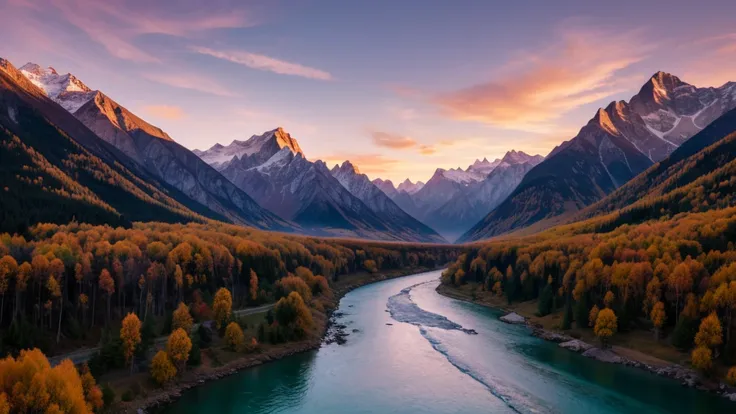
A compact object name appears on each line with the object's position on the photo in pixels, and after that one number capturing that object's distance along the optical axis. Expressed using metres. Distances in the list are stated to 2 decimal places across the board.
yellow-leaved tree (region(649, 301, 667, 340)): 95.39
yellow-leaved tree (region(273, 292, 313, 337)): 107.00
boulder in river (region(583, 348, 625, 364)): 94.08
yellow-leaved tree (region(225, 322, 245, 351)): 95.50
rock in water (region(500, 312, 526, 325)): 132.25
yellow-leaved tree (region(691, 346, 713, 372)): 79.12
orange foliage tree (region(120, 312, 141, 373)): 78.31
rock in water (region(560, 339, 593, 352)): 102.43
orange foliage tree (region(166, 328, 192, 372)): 80.69
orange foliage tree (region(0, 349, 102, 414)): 54.28
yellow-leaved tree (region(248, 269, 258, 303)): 133.95
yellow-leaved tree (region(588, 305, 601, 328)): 107.35
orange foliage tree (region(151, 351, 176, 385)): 76.69
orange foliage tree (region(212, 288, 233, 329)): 101.81
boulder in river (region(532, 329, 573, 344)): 110.35
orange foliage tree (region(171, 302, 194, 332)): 94.88
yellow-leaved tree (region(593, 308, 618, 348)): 100.12
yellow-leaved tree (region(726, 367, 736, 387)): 75.13
